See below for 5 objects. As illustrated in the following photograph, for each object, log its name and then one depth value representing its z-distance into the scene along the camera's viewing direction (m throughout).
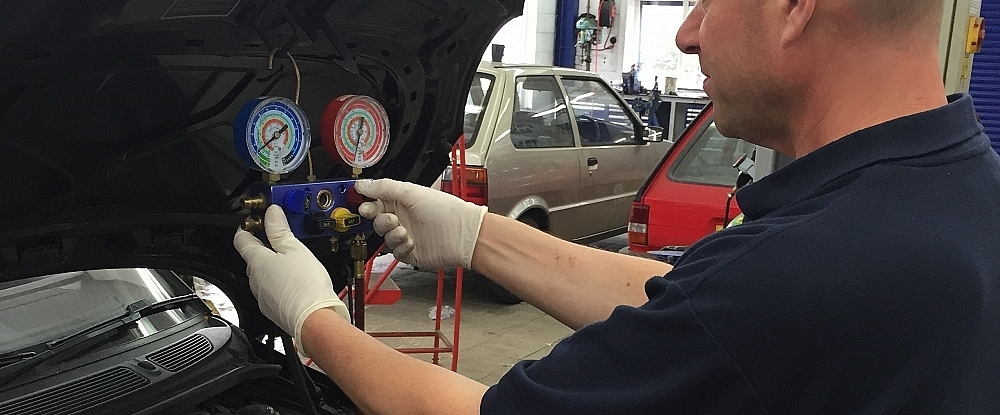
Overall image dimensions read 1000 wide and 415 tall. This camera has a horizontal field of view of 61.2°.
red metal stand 3.17
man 0.83
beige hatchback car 4.52
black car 1.24
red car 3.83
